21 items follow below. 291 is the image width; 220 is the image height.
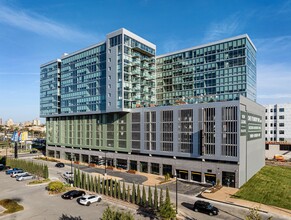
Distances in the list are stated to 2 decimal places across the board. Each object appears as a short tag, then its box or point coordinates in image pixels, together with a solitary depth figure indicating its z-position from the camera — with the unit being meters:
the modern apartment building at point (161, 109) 54.94
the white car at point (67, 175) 60.51
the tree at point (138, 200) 38.92
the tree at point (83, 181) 49.62
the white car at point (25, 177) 59.83
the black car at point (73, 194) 43.57
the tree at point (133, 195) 39.65
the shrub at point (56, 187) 46.97
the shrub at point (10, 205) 38.02
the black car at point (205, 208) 35.36
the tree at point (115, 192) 43.06
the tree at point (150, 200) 36.89
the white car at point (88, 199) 40.06
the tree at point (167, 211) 30.96
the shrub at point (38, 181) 55.28
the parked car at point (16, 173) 63.59
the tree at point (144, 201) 37.81
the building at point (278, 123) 114.52
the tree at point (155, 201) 35.51
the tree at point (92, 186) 47.83
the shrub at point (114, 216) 22.63
